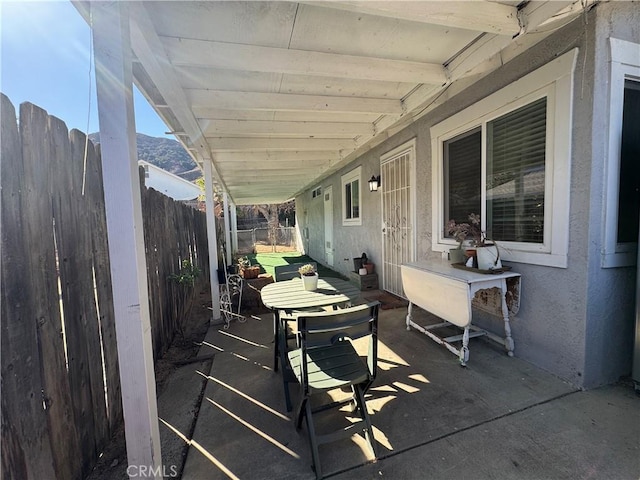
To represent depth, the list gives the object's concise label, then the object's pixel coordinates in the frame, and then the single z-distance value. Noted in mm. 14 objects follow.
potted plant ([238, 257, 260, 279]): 4997
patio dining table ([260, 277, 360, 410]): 2143
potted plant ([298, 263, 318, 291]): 2598
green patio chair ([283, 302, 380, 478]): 1517
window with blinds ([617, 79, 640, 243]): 2088
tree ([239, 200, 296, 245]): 21186
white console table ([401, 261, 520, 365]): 2344
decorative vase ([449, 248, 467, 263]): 2908
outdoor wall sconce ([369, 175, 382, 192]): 4840
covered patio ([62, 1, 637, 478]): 1268
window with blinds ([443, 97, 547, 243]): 2354
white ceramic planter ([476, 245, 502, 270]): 2496
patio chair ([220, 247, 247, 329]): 3842
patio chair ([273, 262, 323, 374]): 3271
